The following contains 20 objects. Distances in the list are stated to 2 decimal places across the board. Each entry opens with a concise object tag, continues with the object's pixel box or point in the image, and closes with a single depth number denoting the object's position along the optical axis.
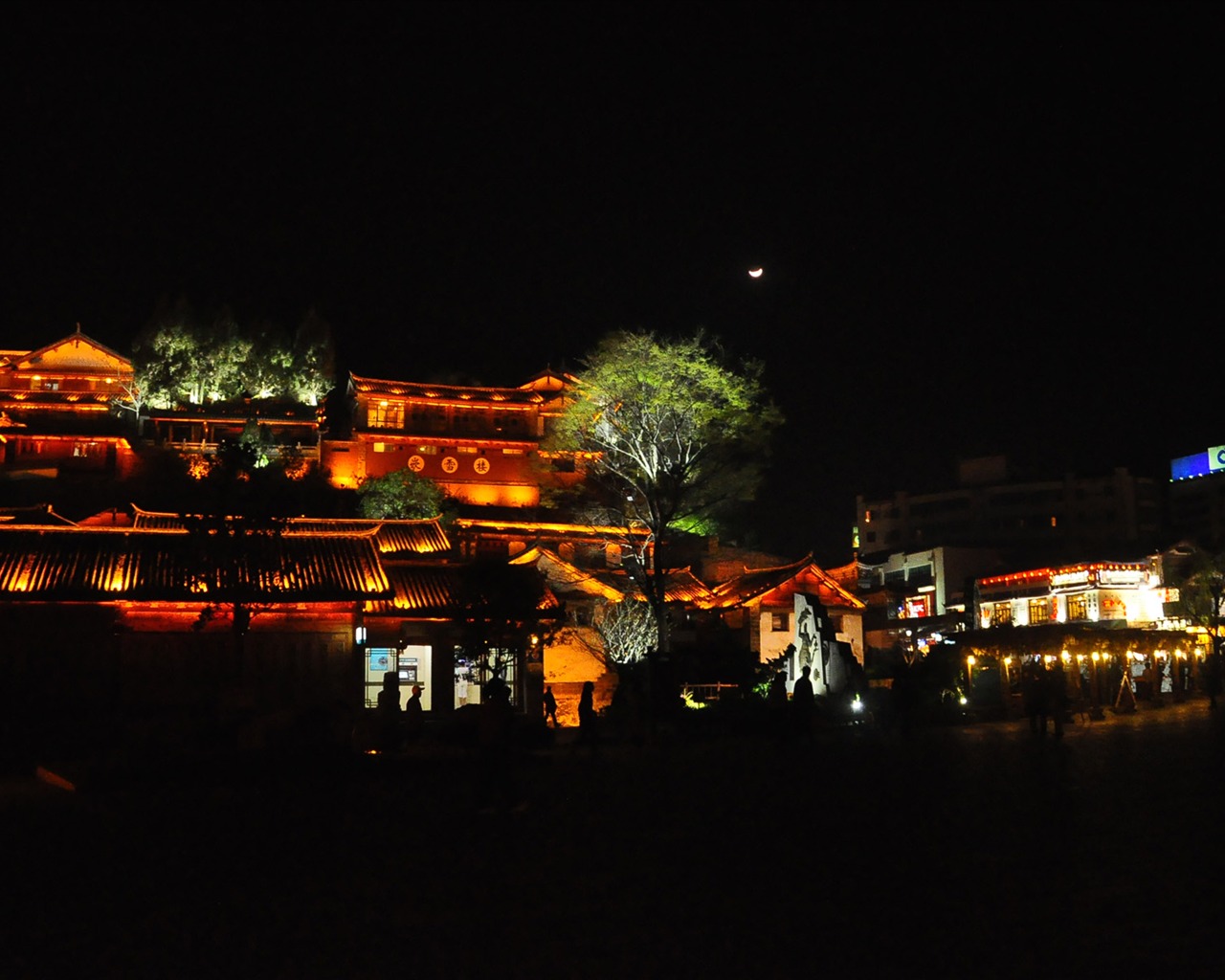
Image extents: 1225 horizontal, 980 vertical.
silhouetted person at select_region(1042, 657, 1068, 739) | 21.67
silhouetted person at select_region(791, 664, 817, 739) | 22.97
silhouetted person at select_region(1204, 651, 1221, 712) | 33.49
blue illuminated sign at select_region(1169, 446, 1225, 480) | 75.12
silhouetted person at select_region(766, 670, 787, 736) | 22.45
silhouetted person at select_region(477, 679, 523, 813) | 12.75
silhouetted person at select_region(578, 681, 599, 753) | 21.96
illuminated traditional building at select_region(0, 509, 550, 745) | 30.22
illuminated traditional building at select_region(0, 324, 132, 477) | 58.18
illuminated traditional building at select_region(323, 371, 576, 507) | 61.06
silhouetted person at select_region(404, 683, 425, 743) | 25.29
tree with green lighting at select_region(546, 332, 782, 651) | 31.44
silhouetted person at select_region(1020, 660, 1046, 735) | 22.53
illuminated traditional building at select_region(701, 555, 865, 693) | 46.78
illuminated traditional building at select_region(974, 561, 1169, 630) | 55.66
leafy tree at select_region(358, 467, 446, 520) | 53.66
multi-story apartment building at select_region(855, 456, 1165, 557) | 72.69
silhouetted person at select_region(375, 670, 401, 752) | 19.88
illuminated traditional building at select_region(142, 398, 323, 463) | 59.19
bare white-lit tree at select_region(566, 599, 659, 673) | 36.75
